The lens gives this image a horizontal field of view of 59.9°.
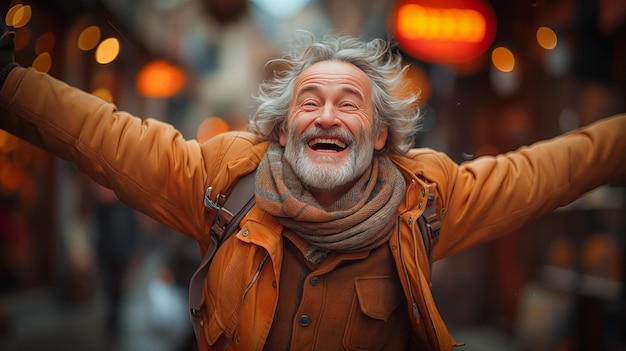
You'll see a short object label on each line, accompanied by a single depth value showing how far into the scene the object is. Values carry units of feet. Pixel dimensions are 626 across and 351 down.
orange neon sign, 11.07
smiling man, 5.41
